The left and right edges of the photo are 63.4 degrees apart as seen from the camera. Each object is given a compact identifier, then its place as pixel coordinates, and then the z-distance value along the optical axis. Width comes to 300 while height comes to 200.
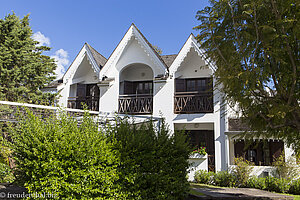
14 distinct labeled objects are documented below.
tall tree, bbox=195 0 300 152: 5.99
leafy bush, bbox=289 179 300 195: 12.43
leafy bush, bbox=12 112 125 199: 5.89
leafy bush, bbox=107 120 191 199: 6.75
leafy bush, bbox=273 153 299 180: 13.18
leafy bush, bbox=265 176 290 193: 12.55
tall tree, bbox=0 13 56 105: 17.19
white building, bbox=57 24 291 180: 15.24
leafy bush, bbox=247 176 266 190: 13.17
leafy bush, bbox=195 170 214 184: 14.17
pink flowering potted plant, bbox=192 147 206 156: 14.73
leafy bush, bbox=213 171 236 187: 13.70
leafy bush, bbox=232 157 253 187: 13.59
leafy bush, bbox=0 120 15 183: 10.04
